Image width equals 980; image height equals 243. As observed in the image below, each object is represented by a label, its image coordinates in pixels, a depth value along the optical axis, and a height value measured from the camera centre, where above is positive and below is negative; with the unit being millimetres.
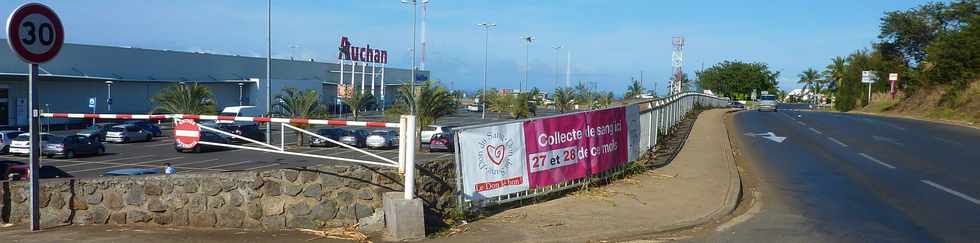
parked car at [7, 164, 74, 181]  17406 -1886
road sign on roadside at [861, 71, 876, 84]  67688 +2575
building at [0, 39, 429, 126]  47281 +1196
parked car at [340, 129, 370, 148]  24208 -1438
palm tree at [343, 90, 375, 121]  48031 -296
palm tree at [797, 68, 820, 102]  126562 +4537
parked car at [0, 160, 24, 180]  17831 -1848
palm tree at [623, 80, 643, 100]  65381 +1135
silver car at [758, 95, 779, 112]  60750 +86
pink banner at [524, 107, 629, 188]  9562 -610
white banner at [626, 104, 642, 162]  12977 -504
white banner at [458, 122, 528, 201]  8578 -705
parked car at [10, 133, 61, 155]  22312 -1636
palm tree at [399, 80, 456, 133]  42594 -191
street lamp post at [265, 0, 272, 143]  38188 +1454
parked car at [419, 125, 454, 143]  39041 -1846
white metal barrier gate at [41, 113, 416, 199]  7754 -445
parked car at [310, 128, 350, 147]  32500 -1590
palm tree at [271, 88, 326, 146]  41750 -515
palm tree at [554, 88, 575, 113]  65062 +170
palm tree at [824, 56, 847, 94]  97912 +4586
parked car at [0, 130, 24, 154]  30594 -1924
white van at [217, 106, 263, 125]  43350 -962
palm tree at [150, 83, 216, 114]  45375 -403
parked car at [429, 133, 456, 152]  28458 -1735
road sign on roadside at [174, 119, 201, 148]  8594 -422
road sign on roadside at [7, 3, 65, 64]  7188 +546
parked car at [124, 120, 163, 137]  44312 -2026
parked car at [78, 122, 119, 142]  36362 -2002
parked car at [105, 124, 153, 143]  40353 -2234
